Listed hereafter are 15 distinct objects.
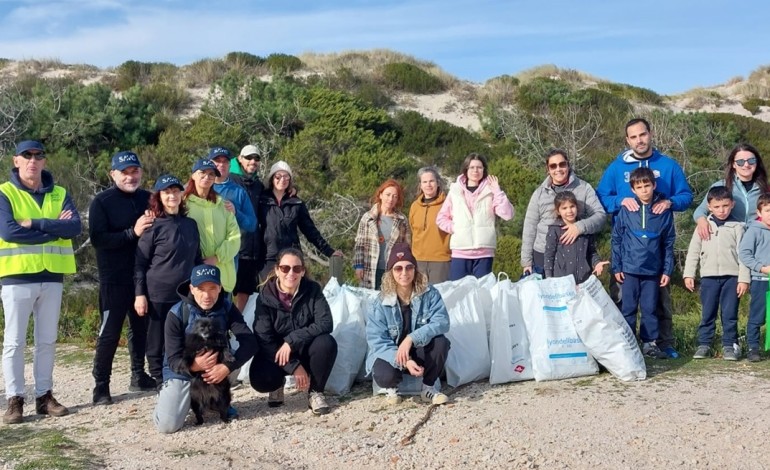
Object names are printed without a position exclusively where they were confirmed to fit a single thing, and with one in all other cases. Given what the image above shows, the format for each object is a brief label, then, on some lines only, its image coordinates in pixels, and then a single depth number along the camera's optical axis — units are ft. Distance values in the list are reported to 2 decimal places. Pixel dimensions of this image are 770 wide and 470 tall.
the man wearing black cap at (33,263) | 16.16
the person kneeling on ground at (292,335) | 16.69
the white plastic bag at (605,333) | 17.51
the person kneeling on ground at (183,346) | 15.55
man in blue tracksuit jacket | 20.09
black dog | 15.78
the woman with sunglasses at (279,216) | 20.98
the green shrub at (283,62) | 77.82
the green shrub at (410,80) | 76.54
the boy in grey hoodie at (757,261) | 19.07
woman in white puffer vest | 21.02
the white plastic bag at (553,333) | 17.74
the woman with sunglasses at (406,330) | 16.49
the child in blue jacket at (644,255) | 19.60
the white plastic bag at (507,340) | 17.79
